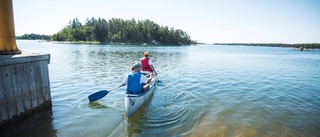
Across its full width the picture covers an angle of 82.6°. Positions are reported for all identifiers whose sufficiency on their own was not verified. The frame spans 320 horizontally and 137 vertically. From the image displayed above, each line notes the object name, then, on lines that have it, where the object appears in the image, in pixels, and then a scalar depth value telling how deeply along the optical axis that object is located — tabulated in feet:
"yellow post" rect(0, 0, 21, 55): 20.95
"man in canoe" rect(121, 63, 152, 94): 24.49
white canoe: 23.67
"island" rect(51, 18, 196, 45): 421.59
